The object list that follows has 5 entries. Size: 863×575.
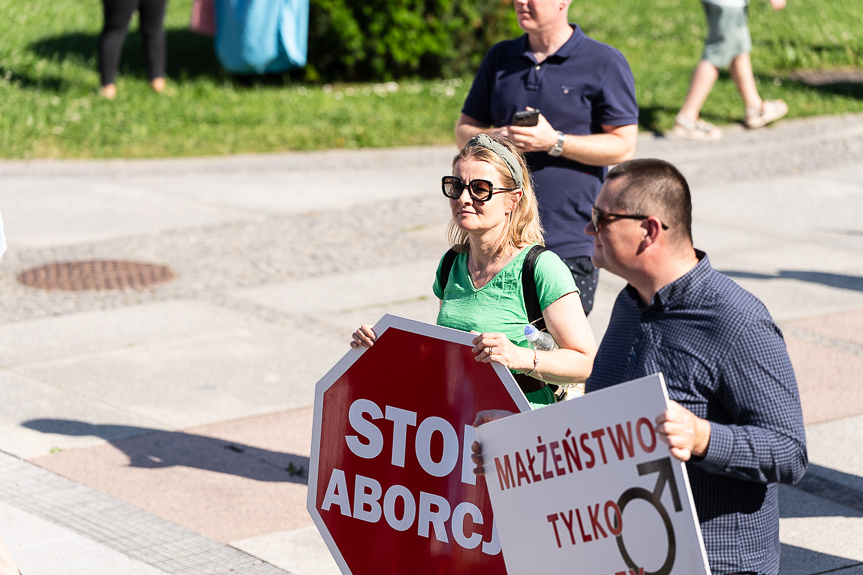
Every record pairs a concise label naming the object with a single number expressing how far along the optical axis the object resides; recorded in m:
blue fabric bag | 26.67
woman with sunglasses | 6.79
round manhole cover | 15.51
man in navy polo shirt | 8.92
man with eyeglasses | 5.02
